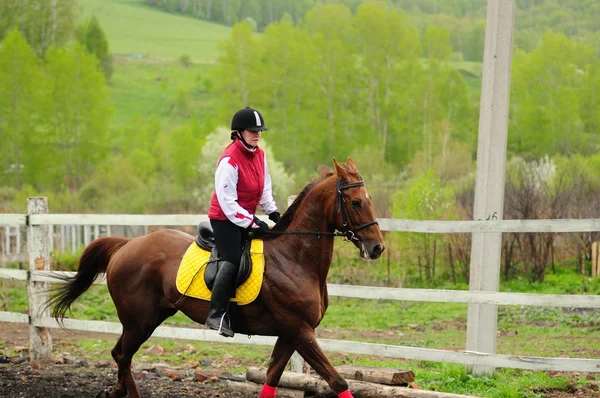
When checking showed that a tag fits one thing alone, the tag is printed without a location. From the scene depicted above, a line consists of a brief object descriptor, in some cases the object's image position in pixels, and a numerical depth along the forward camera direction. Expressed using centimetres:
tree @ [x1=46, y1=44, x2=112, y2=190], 5012
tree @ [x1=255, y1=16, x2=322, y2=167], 5419
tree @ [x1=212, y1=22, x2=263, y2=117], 5422
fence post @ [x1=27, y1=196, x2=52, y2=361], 905
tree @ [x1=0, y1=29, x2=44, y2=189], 4722
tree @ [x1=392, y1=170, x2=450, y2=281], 1716
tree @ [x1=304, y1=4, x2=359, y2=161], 5547
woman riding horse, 595
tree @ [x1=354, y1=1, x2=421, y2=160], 5581
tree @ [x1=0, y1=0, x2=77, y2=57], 5981
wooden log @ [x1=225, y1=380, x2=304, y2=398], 679
